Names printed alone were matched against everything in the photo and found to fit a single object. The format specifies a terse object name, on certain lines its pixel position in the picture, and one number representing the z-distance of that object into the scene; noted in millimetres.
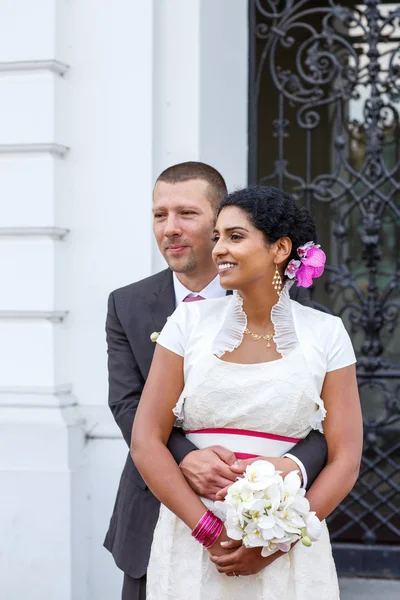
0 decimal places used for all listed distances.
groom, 3008
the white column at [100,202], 4473
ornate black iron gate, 5062
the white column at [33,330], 4387
